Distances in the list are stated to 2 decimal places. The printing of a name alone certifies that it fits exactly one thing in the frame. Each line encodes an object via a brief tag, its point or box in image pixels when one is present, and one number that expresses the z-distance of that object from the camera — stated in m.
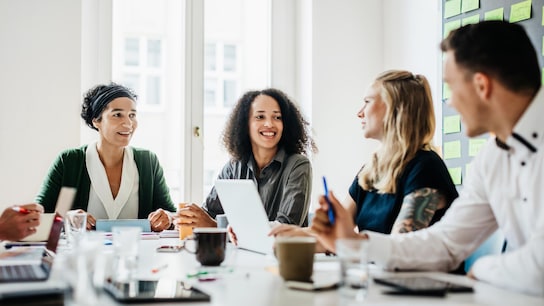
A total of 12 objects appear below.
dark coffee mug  1.69
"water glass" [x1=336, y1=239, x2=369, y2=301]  1.23
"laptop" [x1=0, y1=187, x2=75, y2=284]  1.36
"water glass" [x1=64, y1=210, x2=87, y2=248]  2.10
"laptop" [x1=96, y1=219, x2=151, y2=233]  2.51
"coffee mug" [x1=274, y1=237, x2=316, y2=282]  1.40
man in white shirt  1.48
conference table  1.19
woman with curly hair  2.64
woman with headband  3.12
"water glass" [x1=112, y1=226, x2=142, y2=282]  1.46
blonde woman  1.94
